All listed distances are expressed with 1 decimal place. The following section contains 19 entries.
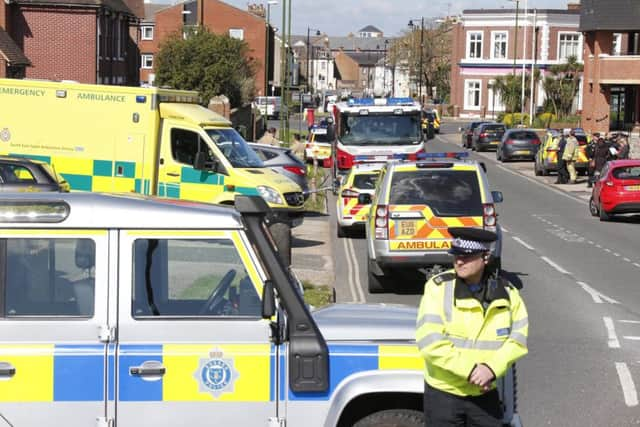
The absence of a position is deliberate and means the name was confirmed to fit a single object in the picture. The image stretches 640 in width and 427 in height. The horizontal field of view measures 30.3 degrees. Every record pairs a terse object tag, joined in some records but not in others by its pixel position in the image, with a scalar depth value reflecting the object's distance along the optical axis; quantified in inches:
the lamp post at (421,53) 4286.4
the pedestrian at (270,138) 2173.0
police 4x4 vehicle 244.1
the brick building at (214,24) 3631.9
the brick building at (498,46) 3818.9
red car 1106.1
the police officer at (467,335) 230.1
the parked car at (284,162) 1169.0
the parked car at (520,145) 2090.3
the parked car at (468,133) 2559.1
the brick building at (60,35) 1737.2
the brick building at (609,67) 2417.6
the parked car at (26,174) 721.6
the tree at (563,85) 3176.7
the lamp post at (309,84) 5061.0
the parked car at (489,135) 2409.0
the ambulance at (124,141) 813.2
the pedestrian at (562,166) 1628.9
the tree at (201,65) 2166.6
